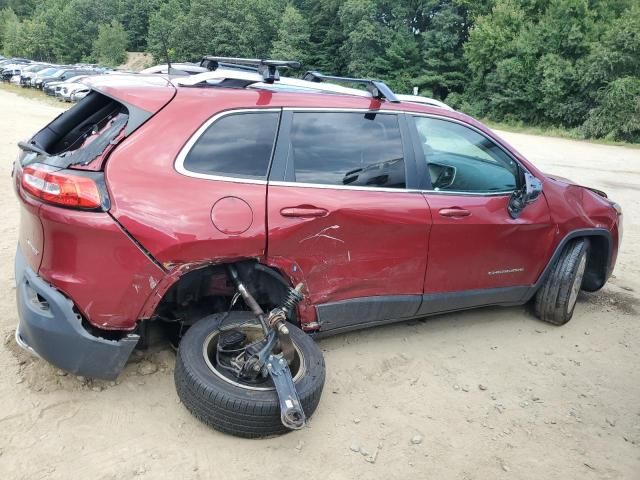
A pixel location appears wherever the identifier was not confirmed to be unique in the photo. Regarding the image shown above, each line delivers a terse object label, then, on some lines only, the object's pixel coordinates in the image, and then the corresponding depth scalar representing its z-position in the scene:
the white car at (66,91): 25.51
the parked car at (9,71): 37.47
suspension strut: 2.65
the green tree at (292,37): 60.94
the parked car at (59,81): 27.89
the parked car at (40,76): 31.98
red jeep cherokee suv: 2.71
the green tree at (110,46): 71.38
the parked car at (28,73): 33.28
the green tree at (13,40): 81.00
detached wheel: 2.69
